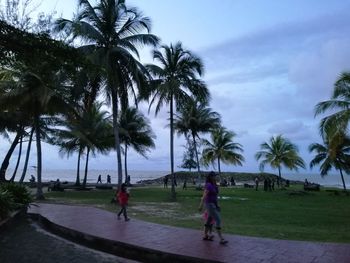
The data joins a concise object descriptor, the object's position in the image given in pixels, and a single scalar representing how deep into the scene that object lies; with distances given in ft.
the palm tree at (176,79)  89.86
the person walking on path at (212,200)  33.01
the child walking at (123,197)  48.06
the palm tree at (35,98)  76.81
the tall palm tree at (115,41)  74.54
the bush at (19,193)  53.72
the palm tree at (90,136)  120.88
